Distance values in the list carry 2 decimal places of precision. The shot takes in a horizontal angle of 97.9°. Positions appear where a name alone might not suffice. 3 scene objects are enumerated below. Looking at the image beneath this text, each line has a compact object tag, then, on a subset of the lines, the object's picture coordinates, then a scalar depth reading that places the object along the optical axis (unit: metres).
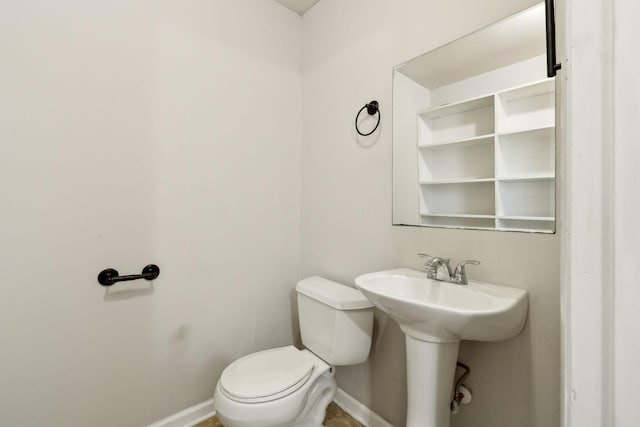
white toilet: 1.08
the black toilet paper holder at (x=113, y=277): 1.20
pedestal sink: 0.79
